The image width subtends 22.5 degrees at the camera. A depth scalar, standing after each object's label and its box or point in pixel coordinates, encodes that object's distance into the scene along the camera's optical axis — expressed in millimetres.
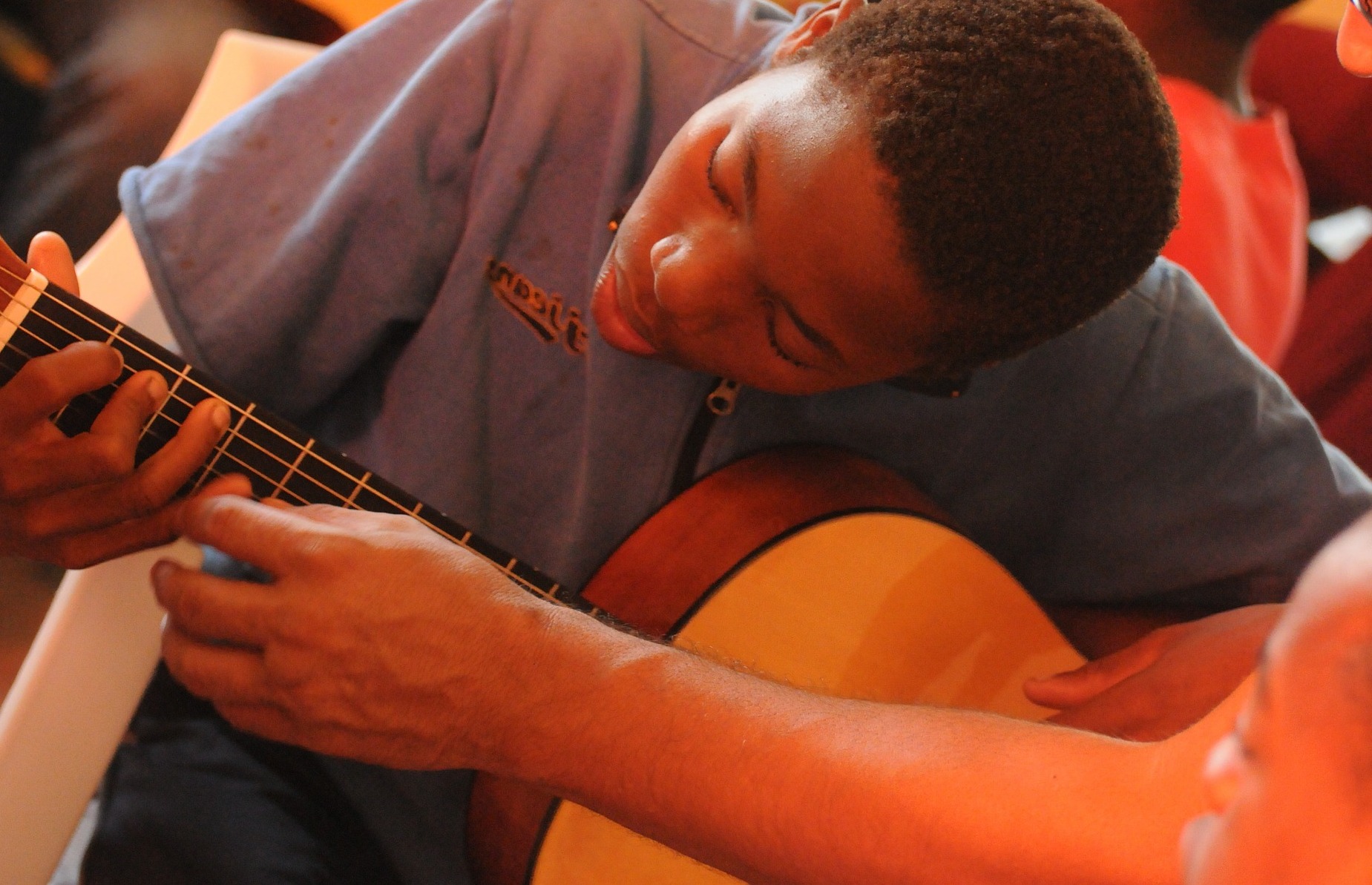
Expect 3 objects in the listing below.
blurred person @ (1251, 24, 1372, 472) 2329
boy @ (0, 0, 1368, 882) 1569
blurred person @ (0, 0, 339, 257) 1920
